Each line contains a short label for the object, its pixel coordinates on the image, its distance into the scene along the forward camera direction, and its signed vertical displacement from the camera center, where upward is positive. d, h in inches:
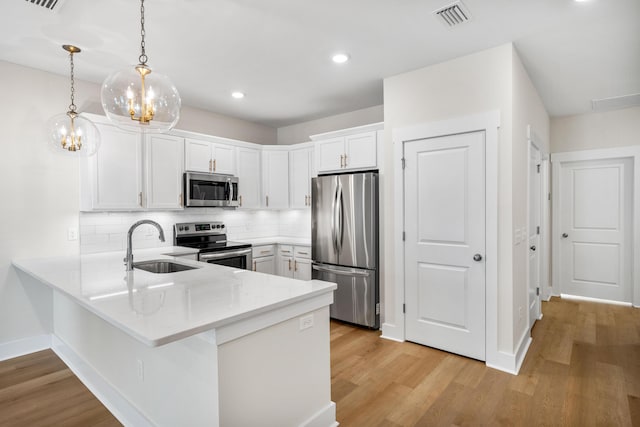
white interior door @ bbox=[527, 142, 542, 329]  146.0 -10.1
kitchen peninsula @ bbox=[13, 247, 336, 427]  61.0 -27.4
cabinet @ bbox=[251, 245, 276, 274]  184.5 -25.7
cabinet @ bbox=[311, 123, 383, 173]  153.6 +29.2
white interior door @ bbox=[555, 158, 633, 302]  187.5 -11.5
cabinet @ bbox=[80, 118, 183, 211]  136.4 +17.1
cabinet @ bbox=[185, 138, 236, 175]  166.9 +28.3
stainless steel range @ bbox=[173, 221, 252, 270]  163.3 -16.2
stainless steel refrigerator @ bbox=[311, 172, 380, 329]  148.6 -14.0
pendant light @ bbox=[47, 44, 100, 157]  114.2 +27.5
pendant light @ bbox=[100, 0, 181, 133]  75.7 +26.2
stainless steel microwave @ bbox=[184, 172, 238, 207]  164.4 +11.3
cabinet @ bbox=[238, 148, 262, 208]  190.4 +19.3
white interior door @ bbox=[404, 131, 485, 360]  118.3 -11.8
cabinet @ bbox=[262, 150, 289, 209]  201.3 +19.1
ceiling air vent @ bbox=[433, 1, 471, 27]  91.0 +53.6
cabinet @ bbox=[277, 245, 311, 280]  182.1 -27.2
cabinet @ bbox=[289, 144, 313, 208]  193.9 +20.4
